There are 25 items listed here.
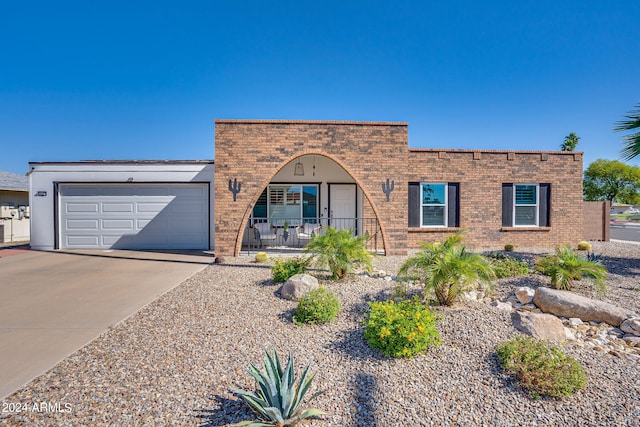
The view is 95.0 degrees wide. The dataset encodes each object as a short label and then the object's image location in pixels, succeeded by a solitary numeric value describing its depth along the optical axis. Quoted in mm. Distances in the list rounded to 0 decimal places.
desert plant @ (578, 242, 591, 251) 10125
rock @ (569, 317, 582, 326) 4162
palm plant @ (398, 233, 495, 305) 4105
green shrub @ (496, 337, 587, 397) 2637
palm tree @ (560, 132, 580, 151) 29094
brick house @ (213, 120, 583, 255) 8672
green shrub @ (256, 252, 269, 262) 7945
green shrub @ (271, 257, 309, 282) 5801
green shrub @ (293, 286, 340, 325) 4059
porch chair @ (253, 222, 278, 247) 10344
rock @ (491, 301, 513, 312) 4449
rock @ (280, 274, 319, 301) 4887
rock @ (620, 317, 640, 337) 3838
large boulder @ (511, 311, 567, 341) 3624
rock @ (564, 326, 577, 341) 3711
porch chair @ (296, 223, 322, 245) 10375
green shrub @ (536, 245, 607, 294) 5009
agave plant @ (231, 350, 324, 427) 2219
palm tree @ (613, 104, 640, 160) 7648
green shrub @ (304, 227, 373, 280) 5750
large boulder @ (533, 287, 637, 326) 4117
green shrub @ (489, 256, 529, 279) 6145
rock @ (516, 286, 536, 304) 4792
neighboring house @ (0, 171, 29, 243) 13875
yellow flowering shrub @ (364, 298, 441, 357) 3213
